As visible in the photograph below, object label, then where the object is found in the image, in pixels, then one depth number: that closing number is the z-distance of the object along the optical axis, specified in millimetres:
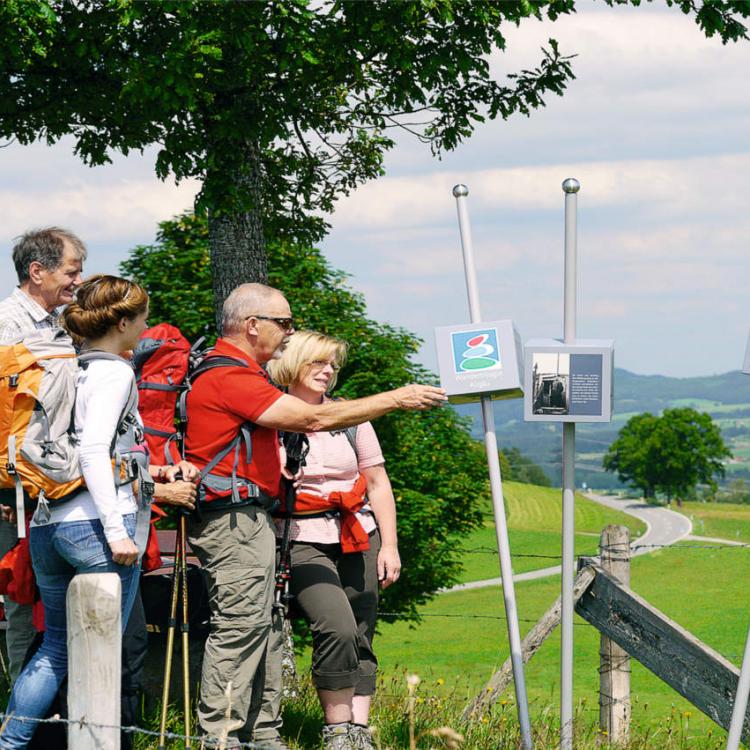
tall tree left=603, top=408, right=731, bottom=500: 144375
